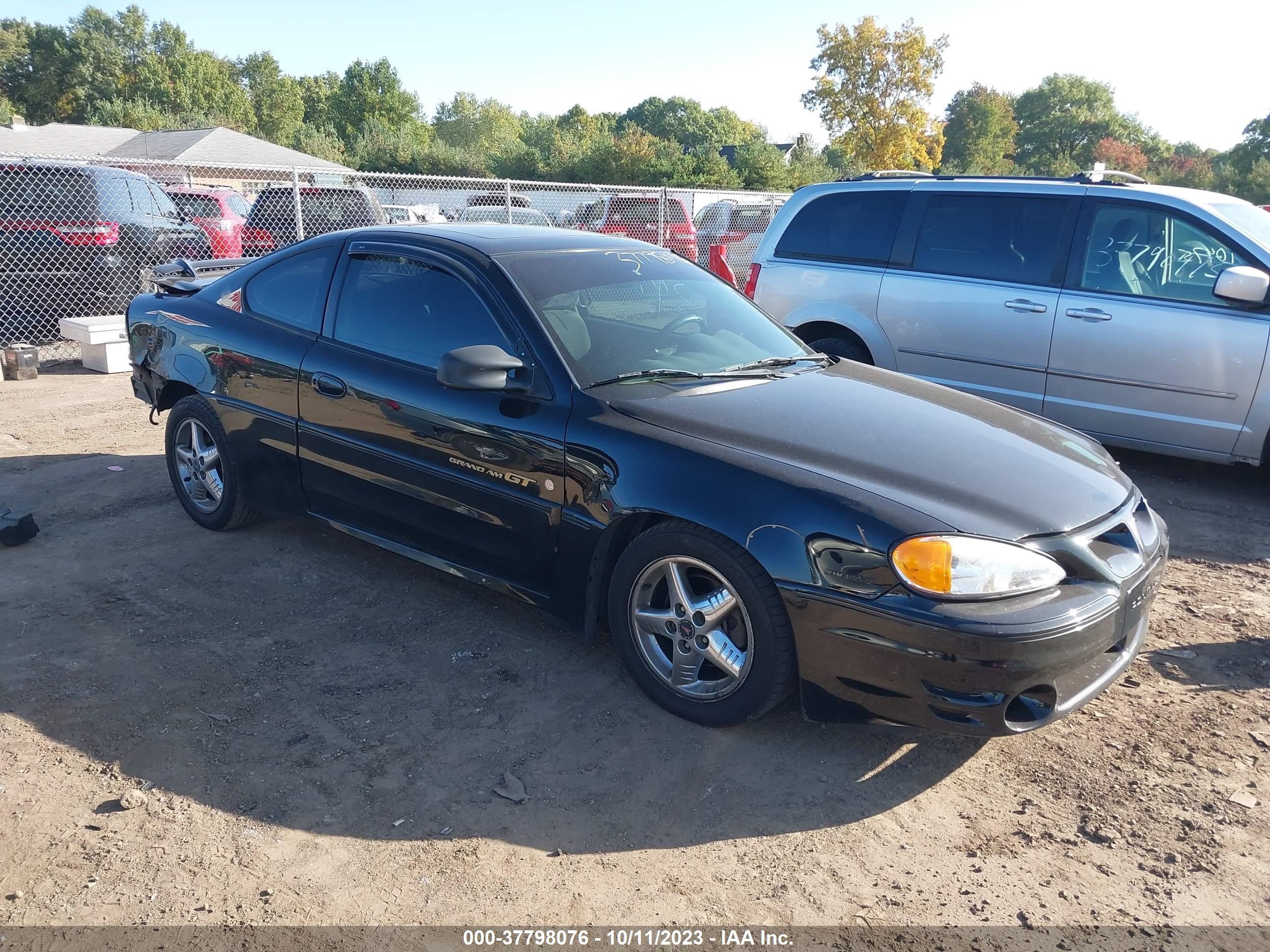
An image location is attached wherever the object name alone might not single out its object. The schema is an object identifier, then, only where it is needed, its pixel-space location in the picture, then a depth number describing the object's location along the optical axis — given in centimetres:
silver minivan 586
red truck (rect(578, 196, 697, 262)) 1584
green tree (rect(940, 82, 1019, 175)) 6050
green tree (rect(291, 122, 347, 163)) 5569
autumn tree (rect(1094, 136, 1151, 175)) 6719
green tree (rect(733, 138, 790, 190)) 3755
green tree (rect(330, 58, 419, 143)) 7675
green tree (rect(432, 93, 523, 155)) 9325
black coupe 289
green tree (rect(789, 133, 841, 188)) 3834
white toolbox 959
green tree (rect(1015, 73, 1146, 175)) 8406
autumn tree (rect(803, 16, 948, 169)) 3550
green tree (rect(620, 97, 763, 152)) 8406
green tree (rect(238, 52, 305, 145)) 7300
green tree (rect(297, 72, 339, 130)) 8256
